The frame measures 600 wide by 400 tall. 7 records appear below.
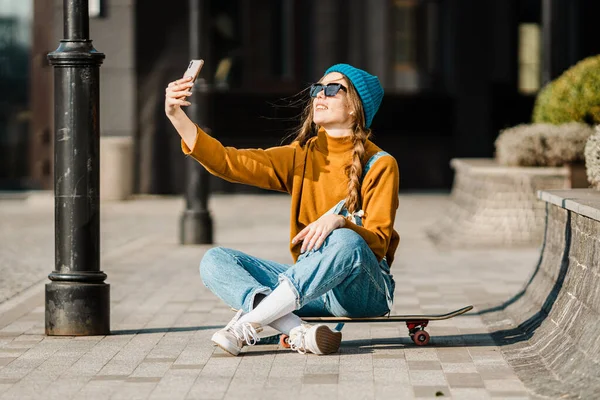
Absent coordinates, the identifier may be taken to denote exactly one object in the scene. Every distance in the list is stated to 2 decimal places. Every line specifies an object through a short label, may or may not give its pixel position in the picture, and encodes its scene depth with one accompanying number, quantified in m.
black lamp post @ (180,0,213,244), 16.22
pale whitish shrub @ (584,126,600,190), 9.65
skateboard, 8.30
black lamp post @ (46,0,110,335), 9.07
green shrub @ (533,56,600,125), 15.78
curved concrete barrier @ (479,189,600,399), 7.29
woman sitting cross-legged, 7.96
